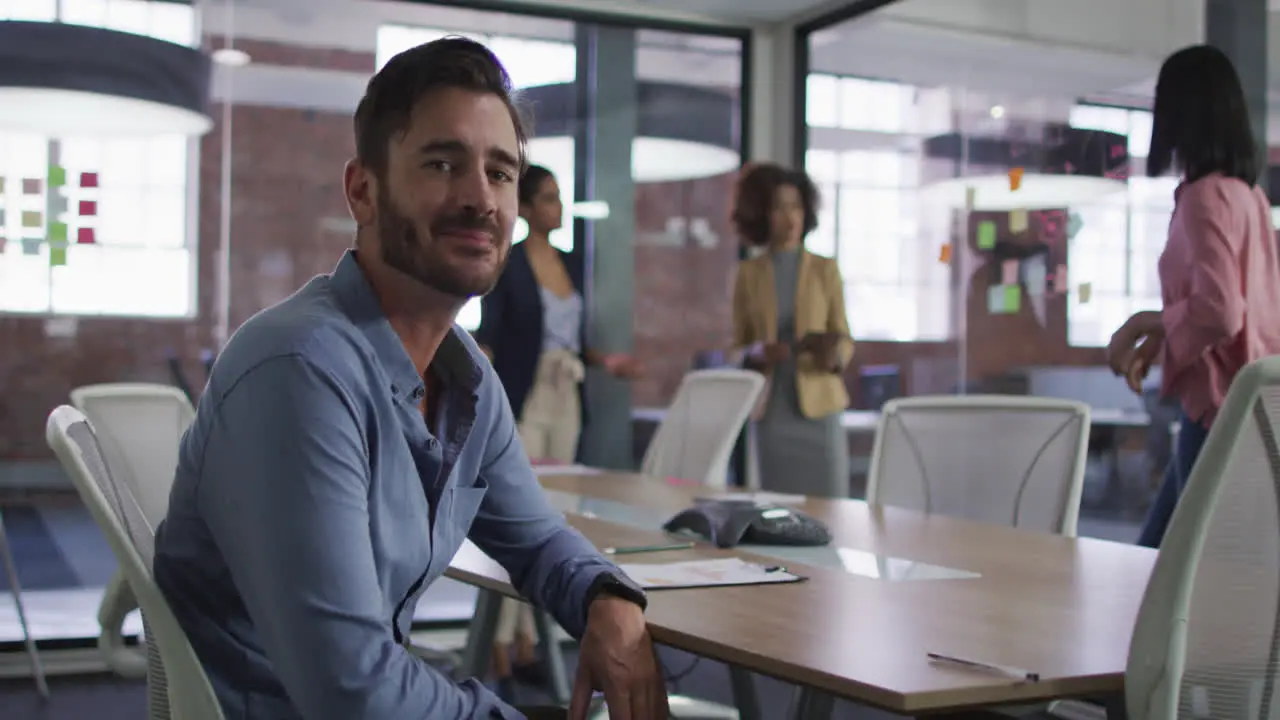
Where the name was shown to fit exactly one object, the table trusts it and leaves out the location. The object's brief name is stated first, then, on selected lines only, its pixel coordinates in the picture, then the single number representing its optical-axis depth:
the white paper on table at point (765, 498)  2.77
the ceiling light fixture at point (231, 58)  5.14
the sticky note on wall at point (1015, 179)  4.70
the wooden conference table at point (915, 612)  1.25
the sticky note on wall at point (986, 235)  4.91
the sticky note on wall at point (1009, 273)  4.78
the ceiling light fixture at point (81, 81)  4.82
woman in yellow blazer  4.71
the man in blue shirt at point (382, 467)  1.27
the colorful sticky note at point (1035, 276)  4.61
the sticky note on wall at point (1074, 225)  4.38
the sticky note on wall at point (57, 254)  4.89
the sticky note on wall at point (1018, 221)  4.69
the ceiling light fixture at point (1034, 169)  4.30
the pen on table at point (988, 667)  1.23
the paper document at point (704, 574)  1.78
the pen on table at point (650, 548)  2.12
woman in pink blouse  2.95
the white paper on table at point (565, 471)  3.71
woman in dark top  4.65
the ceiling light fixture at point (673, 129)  5.83
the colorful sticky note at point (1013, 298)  4.77
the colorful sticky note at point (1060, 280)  4.49
